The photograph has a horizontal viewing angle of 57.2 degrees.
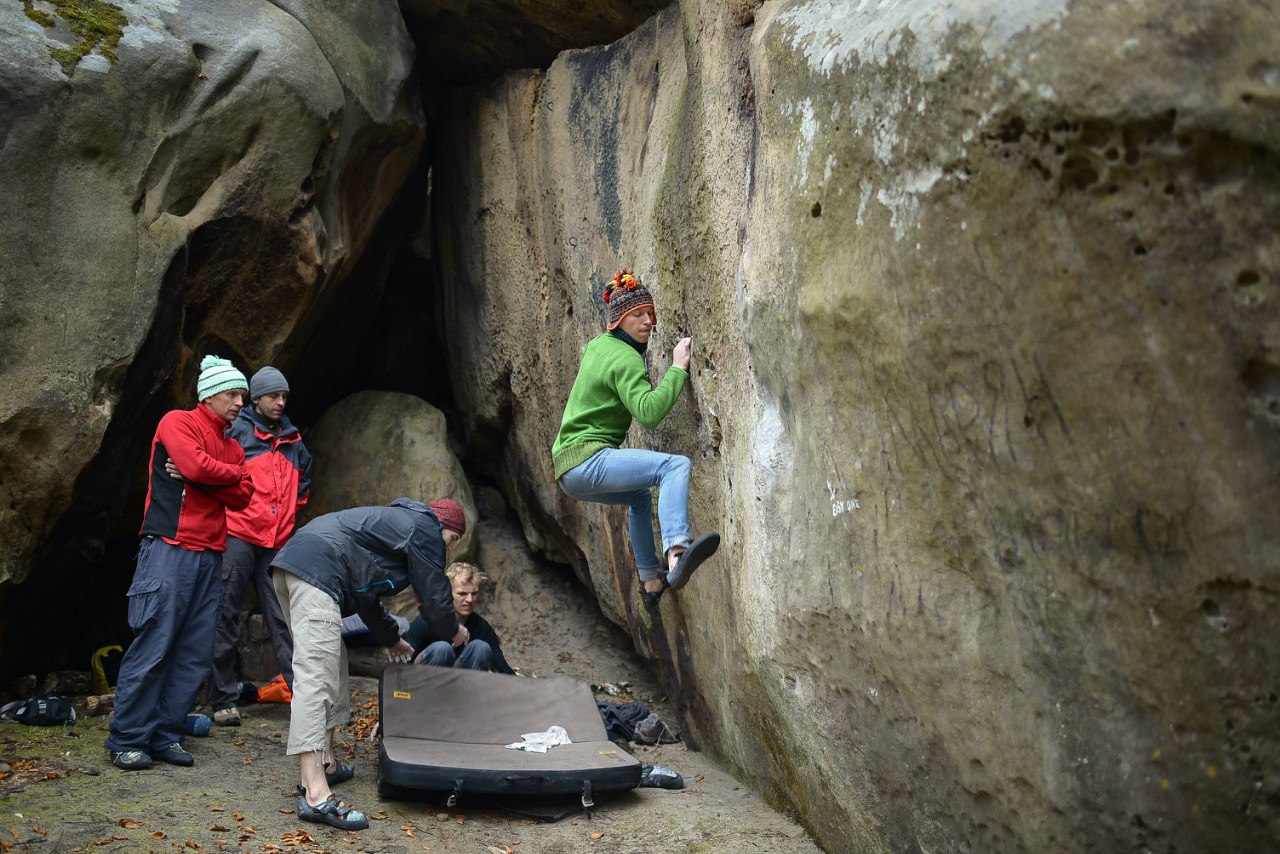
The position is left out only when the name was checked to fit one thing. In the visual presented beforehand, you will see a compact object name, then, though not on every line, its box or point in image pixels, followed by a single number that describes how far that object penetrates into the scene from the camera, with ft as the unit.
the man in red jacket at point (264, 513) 23.03
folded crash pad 17.79
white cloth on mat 19.62
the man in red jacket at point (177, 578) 18.48
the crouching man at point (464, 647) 22.13
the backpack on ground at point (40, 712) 20.59
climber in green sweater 18.75
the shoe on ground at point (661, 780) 19.61
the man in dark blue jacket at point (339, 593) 16.78
